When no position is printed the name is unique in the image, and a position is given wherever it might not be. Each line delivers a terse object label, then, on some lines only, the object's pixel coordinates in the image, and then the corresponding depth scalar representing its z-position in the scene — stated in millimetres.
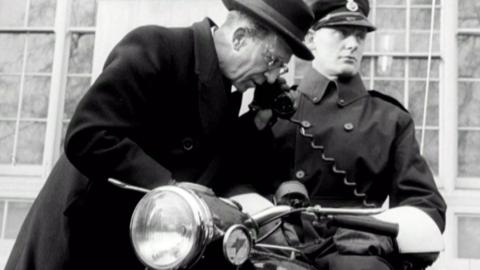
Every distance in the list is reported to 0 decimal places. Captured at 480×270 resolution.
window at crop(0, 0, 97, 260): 7754
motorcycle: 2482
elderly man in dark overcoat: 3092
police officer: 3391
